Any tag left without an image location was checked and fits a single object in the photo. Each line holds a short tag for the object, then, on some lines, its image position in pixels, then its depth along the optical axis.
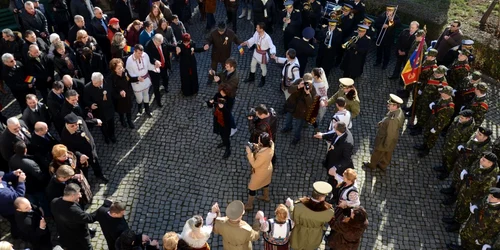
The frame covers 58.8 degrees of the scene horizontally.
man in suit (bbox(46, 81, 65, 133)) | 8.73
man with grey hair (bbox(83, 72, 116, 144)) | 9.04
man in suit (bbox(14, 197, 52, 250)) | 6.59
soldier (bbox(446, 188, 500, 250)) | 6.91
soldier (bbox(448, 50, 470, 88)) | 10.43
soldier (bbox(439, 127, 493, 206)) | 8.25
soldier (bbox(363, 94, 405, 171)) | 8.74
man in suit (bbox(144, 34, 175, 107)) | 10.41
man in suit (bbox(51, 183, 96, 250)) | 6.64
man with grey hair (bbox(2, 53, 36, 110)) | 9.35
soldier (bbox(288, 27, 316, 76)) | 11.09
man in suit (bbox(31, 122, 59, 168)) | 7.88
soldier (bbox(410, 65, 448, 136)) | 9.82
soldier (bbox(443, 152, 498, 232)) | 7.62
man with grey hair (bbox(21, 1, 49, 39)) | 11.16
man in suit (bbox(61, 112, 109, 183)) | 7.98
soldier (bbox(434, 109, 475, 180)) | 8.71
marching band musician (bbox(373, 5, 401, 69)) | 12.20
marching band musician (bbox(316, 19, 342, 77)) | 11.73
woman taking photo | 7.75
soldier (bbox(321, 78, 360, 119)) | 9.39
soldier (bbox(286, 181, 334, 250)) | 6.60
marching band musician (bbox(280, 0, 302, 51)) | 12.38
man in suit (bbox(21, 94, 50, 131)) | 8.53
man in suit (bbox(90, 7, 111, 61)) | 11.26
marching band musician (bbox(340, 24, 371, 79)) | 11.29
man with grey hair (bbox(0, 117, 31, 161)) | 7.74
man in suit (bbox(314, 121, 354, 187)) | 8.10
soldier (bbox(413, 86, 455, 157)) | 9.16
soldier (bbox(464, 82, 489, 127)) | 9.23
